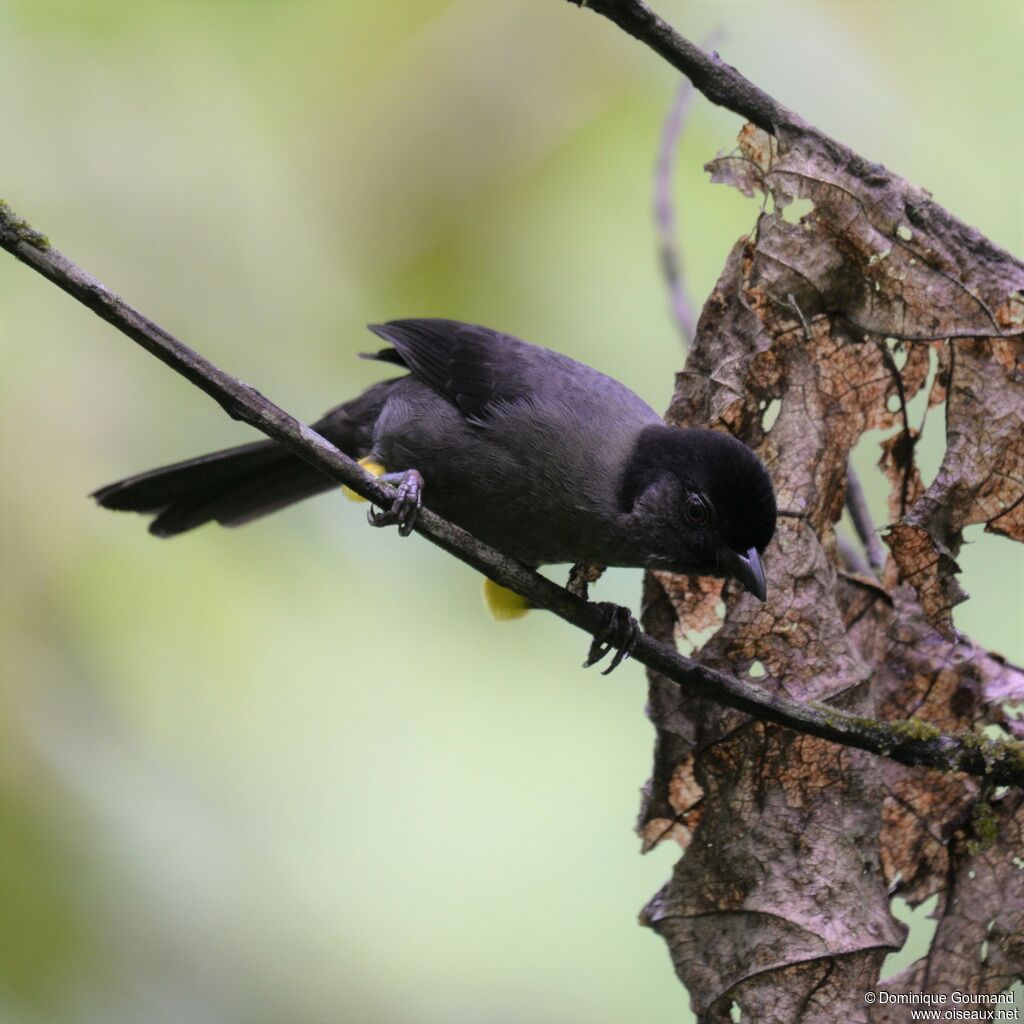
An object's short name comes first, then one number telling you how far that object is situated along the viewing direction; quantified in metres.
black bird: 6.78
